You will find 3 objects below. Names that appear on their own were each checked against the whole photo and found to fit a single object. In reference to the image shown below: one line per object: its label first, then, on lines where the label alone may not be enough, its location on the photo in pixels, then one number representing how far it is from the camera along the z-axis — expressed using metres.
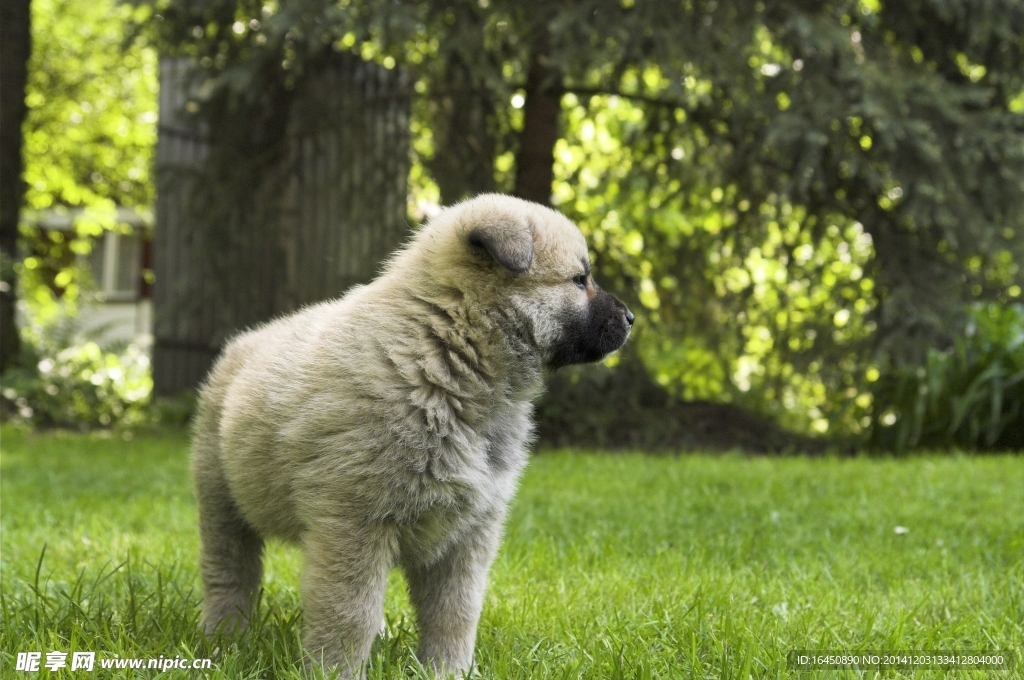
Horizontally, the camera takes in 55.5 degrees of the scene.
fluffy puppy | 2.65
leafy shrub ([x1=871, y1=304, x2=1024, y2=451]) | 7.62
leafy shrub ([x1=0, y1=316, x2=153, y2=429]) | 9.75
